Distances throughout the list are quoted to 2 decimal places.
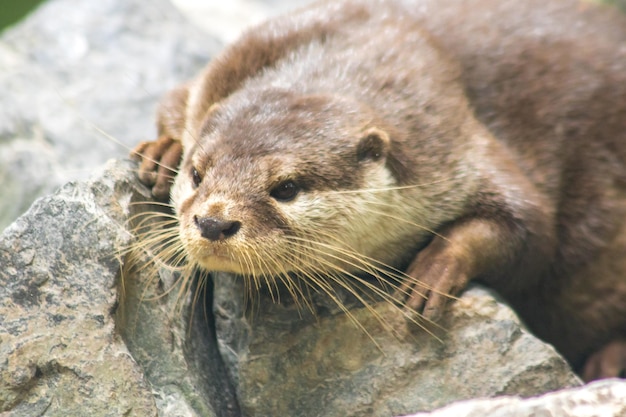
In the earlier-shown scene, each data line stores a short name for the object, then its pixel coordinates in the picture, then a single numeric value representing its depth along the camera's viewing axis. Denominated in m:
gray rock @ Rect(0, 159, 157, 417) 5.59
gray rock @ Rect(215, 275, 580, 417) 6.26
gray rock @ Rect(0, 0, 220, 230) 9.11
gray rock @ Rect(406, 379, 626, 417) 4.77
